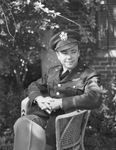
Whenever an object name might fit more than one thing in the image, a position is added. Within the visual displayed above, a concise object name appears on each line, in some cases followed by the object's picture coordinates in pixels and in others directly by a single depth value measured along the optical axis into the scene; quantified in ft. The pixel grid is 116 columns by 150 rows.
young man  8.65
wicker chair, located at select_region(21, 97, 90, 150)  8.86
